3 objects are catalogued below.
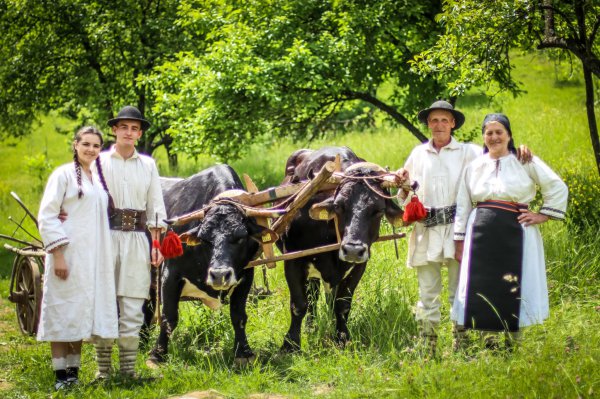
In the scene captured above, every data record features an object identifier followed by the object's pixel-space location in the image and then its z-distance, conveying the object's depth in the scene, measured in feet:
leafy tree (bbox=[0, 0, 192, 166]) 54.39
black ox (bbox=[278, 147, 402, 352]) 21.61
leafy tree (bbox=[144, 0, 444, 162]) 38.93
